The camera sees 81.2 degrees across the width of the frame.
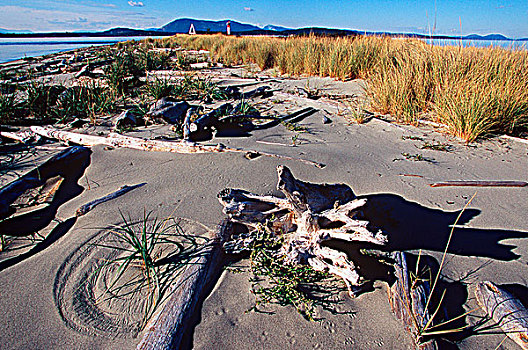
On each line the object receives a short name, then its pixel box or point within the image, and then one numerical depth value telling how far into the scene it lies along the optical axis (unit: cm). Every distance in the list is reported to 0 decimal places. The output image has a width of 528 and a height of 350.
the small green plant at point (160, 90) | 605
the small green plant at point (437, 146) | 394
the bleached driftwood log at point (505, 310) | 150
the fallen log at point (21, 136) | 442
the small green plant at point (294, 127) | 470
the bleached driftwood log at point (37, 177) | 293
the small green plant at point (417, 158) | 365
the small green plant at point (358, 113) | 500
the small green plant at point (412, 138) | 431
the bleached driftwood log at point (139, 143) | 379
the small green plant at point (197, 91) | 625
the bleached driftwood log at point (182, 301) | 148
